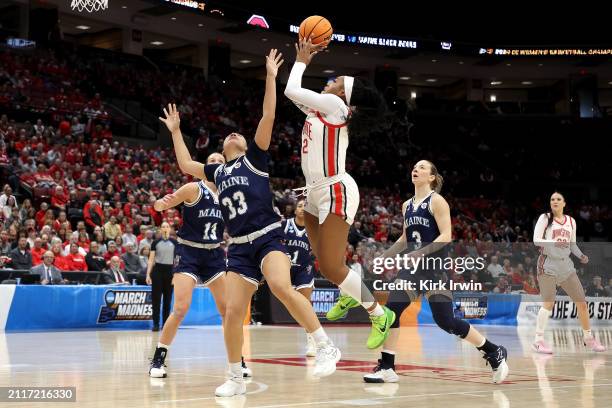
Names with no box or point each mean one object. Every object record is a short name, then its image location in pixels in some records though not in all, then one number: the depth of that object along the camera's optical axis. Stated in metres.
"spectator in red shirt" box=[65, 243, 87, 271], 18.97
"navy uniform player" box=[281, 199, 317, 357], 12.06
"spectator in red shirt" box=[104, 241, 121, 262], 19.62
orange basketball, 7.21
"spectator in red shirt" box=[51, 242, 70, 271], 18.58
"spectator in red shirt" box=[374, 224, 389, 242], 29.47
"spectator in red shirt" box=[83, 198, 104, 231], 21.56
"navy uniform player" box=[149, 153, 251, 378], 8.90
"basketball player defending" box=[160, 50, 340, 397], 7.02
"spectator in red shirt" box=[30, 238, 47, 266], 18.16
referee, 16.72
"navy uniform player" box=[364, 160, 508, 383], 8.47
